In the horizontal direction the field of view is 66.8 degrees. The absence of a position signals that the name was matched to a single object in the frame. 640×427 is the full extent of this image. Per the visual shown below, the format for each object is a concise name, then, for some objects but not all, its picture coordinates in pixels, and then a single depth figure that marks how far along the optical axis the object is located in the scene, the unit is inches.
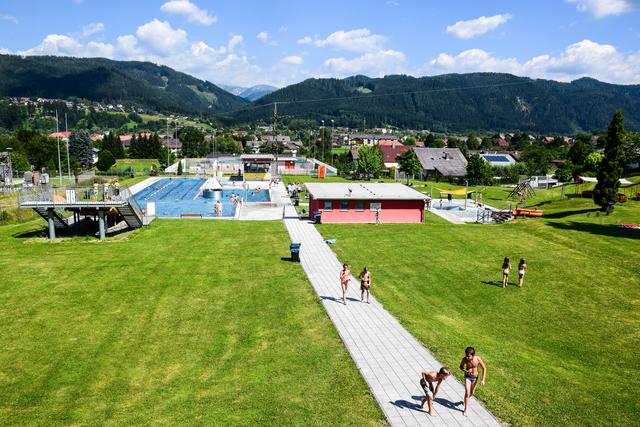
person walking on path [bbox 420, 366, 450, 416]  398.1
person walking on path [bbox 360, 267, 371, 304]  695.1
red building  1392.7
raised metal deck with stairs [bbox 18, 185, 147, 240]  1082.7
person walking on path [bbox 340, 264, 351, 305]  688.4
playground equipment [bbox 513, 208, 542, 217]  1496.1
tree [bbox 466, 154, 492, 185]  2425.6
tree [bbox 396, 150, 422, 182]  2584.4
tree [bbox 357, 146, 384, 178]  2664.9
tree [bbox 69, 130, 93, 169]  3923.7
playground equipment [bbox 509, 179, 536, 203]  1967.0
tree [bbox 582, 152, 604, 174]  2691.2
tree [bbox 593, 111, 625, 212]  1278.3
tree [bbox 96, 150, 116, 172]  3277.6
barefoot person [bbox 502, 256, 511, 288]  835.4
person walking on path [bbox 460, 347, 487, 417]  407.5
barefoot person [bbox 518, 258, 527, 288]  843.4
